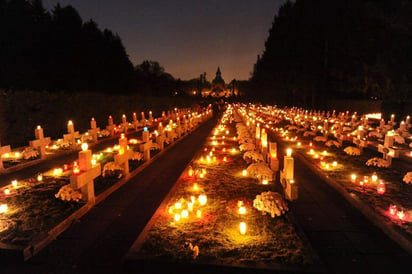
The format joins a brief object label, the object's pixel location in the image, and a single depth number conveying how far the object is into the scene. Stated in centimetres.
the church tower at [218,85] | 17612
